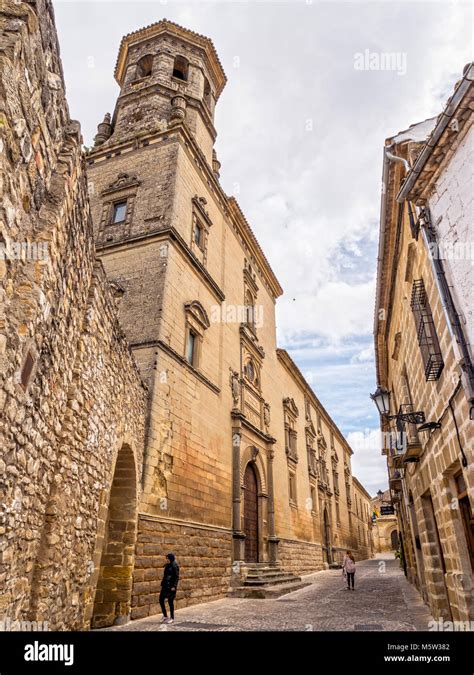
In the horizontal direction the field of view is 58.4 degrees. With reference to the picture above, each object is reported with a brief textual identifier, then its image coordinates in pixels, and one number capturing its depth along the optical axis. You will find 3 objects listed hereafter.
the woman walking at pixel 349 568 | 12.74
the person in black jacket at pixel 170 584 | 7.26
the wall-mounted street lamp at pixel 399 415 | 6.19
